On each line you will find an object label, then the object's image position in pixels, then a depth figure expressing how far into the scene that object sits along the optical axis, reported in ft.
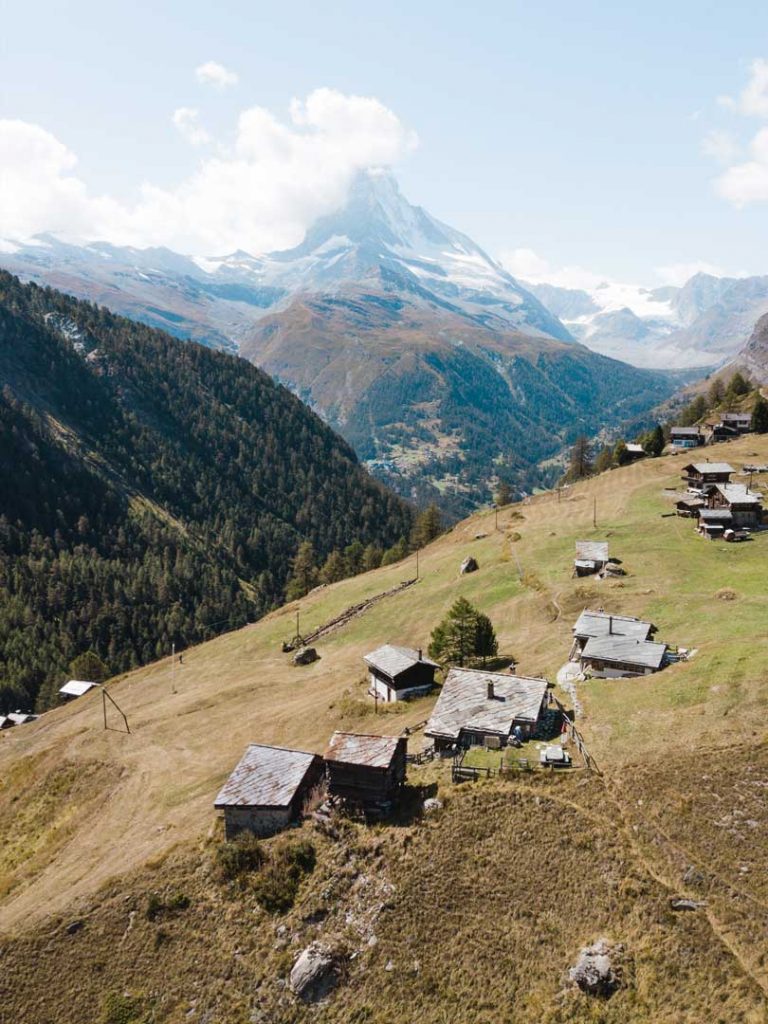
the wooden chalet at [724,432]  559.79
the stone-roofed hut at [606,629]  202.59
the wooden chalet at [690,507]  356.38
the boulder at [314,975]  120.57
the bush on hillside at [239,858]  148.05
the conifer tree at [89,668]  440.04
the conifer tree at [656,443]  555.28
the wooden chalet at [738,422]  558.15
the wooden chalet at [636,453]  556.51
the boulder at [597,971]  102.53
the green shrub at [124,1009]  129.18
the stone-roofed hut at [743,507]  319.47
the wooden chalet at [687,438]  556.10
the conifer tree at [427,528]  562.66
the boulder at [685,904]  108.13
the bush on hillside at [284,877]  137.59
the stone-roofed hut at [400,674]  230.48
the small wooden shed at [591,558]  295.28
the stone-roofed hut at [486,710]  164.96
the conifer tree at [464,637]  231.50
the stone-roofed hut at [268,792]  157.89
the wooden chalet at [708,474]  388.16
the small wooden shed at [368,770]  151.12
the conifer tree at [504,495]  604.90
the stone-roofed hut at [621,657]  186.50
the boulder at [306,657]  306.55
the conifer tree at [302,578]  552.66
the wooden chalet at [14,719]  396.57
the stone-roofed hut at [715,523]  316.60
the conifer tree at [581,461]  616.39
